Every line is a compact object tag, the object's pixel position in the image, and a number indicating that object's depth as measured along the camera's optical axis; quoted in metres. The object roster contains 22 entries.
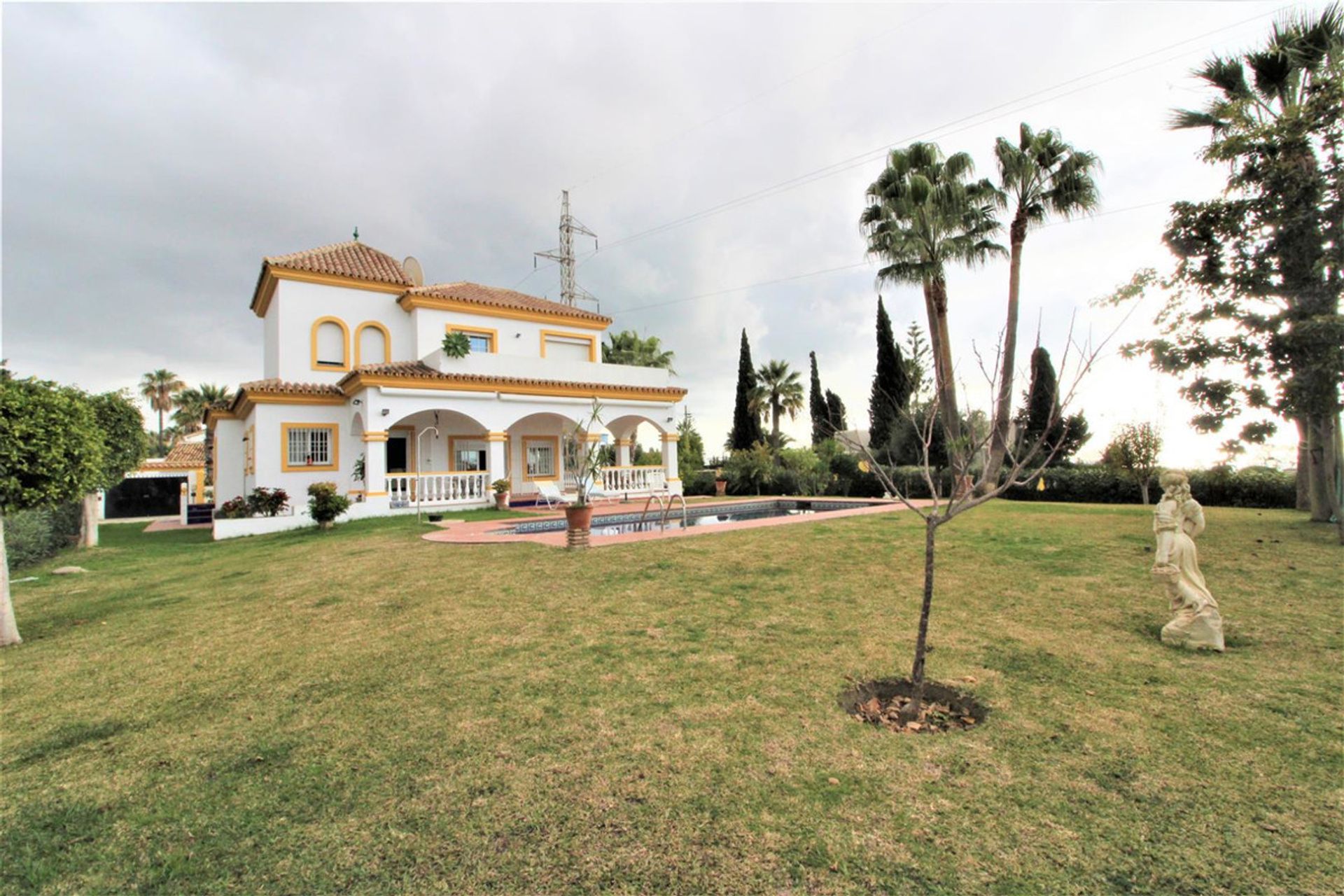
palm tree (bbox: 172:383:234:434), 51.91
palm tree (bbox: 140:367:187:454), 52.72
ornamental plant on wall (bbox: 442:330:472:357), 18.41
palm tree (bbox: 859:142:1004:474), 20.25
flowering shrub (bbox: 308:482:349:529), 13.62
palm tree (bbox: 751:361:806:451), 36.25
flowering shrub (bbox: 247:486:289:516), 14.98
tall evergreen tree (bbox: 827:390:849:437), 32.96
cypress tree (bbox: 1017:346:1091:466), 23.20
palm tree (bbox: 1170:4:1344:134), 9.80
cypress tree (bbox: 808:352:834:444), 35.66
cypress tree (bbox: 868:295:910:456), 30.14
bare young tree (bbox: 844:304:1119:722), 3.53
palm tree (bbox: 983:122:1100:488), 18.88
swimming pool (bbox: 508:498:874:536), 14.12
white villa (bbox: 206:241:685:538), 17.41
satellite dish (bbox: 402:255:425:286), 24.03
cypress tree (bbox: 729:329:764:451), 33.62
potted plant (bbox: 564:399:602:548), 9.41
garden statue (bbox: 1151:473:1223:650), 4.73
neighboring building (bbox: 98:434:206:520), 27.75
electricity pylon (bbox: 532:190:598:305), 33.22
